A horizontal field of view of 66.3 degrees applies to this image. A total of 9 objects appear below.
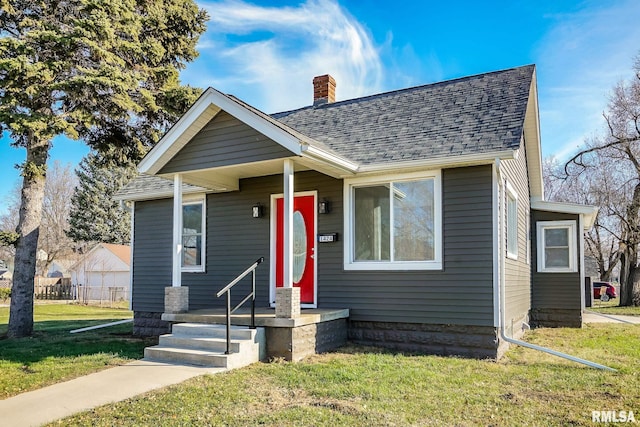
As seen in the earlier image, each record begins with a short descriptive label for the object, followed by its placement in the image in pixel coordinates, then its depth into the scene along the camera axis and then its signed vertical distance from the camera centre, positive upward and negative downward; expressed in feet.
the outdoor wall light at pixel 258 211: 30.09 +2.23
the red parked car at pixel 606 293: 94.59 -8.34
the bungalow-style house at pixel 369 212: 24.03 +2.01
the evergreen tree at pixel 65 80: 32.45 +11.79
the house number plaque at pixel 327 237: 27.66 +0.59
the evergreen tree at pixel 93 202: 102.58 +9.48
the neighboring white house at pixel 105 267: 98.22 -4.09
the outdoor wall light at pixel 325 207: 27.96 +2.31
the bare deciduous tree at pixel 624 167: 70.49 +12.78
